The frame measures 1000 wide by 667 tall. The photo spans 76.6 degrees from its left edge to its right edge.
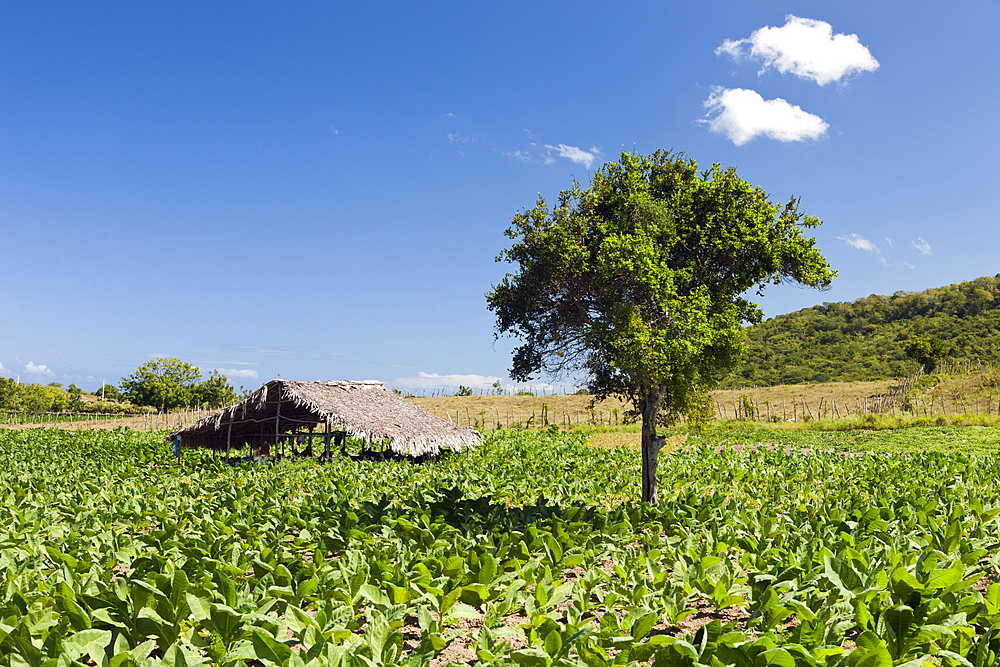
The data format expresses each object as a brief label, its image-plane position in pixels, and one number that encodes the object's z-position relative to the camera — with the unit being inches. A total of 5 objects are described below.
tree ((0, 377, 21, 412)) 3070.9
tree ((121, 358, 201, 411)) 2556.6
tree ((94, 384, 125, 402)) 3785.7
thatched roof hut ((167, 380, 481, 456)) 771.4
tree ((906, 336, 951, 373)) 2146.9
